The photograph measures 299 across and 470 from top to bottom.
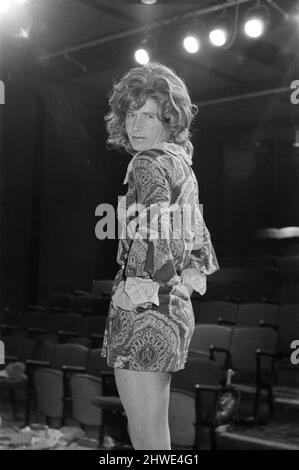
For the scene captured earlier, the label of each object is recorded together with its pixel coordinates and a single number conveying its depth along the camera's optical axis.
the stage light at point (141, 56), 4.48
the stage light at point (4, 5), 3.70
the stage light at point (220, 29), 4.23
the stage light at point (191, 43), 4.39
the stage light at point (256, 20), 4.12
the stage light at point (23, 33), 4.44
